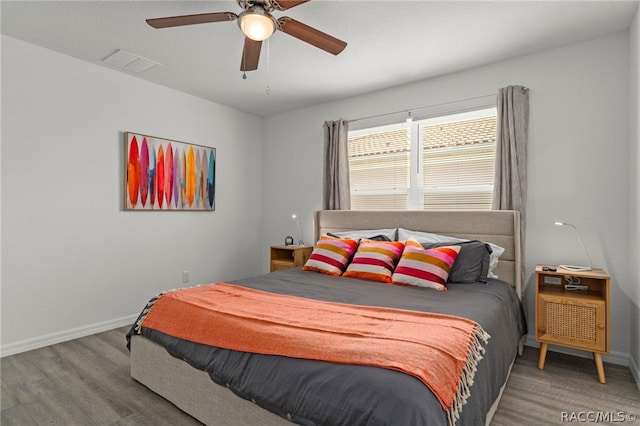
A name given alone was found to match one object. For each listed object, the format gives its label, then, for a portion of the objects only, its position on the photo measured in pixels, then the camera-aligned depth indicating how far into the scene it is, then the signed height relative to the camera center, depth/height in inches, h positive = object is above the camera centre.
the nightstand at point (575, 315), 95.3 -30.4
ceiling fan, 76.4 +43.1
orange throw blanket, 54.7 -23.6
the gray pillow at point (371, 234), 139.7 -11.0
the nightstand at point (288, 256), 165.9 -24.1
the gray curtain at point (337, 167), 168.6 +20.0
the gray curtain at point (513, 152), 122.8 +19.7
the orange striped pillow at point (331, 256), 127.4 -17.9
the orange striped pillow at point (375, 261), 116.4 -18.2
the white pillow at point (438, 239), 118.6 -11.6
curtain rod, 135.7 +42.6
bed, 49.9 -28.1
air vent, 124.7 +54.9
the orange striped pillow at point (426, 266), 105.6 -18.2
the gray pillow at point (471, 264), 109.9 -18.0
